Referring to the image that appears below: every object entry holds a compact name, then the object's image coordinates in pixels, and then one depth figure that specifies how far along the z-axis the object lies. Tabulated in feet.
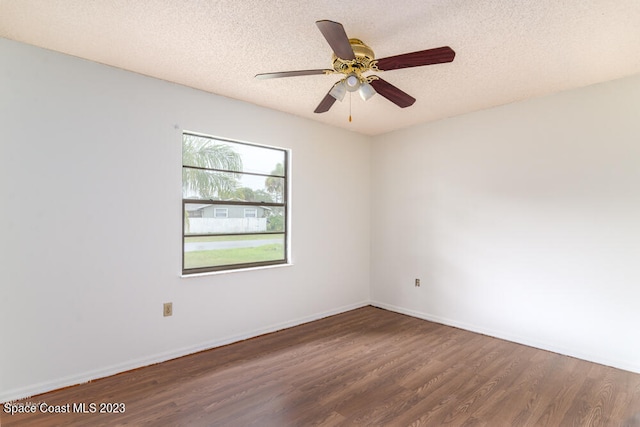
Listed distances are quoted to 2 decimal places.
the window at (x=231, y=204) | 10.32
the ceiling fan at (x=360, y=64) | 5.86
